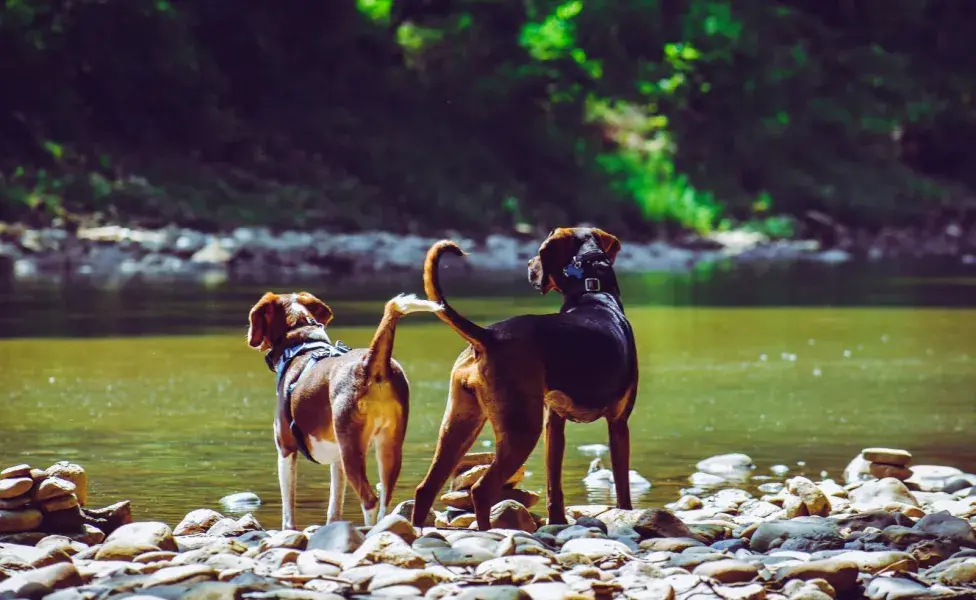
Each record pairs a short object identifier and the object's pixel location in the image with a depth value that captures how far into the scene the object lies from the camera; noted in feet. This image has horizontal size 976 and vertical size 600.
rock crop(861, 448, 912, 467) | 70.03
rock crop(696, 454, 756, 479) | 71.67
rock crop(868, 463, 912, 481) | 69.67
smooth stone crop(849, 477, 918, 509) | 62.85
